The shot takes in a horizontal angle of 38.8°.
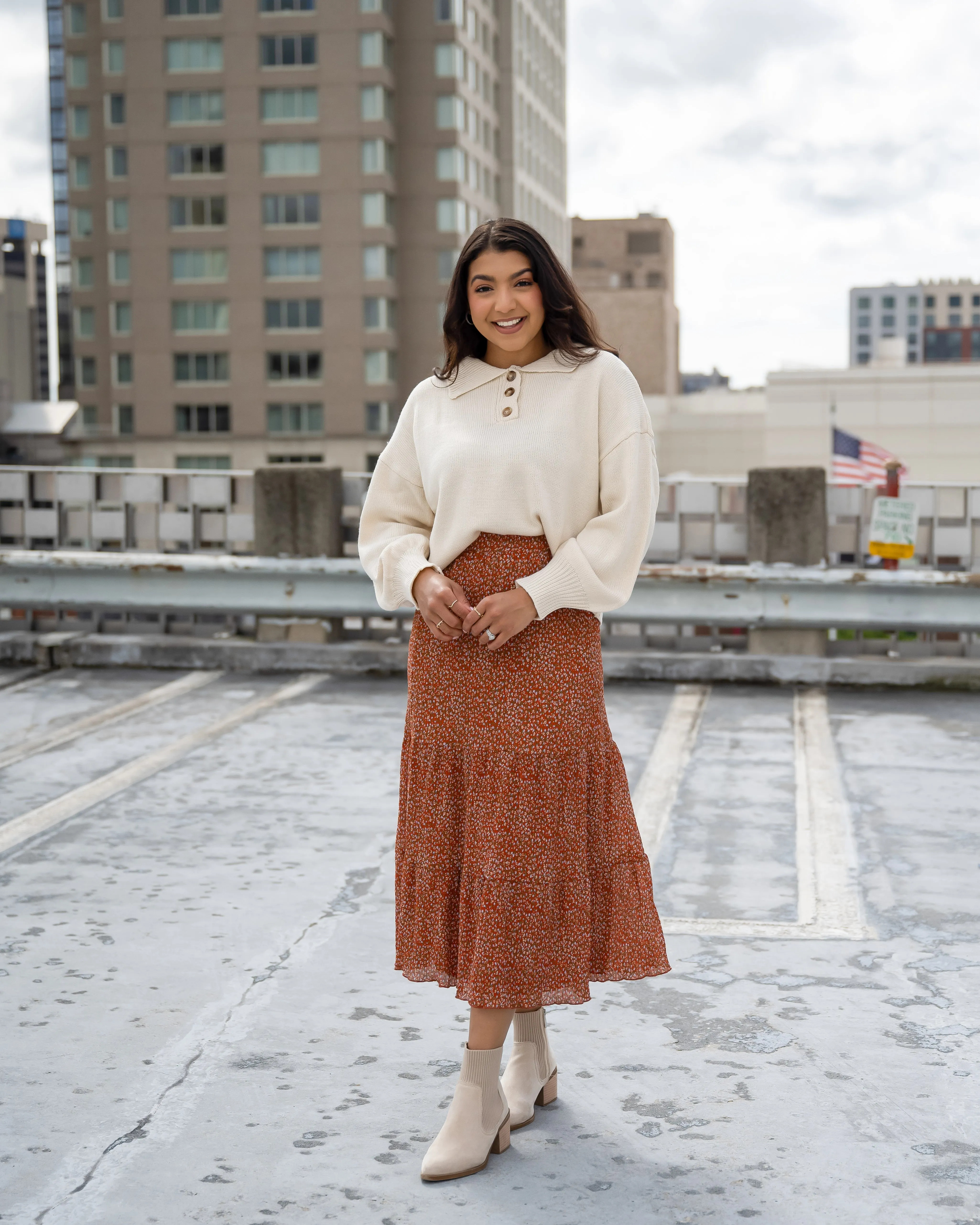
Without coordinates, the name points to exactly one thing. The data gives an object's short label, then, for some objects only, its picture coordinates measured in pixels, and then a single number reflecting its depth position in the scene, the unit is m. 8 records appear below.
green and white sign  8.49
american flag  32.12
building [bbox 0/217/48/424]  120.69
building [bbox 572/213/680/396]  105.56
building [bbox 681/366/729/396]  192.75
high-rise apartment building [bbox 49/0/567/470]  66.50
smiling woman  2.93
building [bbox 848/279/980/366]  167.75
